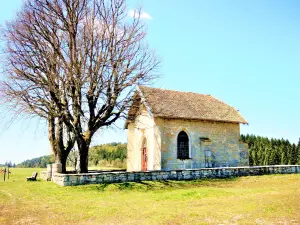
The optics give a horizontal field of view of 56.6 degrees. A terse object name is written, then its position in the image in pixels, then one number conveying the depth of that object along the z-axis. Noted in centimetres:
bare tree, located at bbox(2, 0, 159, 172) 1745
